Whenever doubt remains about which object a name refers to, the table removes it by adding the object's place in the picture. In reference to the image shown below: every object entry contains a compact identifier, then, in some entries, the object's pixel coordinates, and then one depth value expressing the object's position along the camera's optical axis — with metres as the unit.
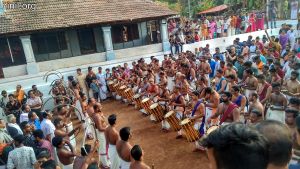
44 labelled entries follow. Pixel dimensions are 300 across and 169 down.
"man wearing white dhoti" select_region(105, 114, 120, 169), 6.48
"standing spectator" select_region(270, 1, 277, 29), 21.66
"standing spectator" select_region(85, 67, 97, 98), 14.98
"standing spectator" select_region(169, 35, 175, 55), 19.52
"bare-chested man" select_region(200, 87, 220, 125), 7.90
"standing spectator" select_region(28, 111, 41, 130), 7.85
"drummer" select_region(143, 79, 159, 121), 11.16
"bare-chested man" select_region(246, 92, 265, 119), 6.66
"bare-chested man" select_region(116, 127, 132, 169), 5.65
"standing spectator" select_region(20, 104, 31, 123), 8.95
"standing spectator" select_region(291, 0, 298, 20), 22.11
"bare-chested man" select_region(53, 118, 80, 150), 6.64
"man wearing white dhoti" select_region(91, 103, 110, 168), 7.67
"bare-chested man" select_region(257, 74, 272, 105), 7.71
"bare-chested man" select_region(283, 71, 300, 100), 7.70
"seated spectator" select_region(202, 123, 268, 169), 1.46
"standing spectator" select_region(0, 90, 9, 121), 11.88
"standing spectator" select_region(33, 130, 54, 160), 6.09
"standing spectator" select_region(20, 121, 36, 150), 6.40
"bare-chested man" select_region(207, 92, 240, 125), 6.70
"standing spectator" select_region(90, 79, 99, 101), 14.73
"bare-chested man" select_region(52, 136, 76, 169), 5.65
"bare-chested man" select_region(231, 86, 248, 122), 7.33
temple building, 16.91
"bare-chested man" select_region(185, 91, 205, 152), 7.95
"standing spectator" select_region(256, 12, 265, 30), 22.38
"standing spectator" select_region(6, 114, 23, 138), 7.40
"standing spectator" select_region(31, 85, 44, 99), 11.73
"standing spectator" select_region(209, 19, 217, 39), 22.45
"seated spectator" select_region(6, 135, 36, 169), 5.52
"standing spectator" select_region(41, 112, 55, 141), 7.23
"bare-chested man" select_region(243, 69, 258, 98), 8.60
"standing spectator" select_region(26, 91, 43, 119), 11.05
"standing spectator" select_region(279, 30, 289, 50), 14.54
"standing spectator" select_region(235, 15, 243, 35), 22.38
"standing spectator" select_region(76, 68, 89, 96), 14.98
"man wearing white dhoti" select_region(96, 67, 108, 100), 15.29
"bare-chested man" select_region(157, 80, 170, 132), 10.00
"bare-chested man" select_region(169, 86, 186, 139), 9.07
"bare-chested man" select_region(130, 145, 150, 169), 4.88
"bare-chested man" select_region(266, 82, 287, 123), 6.92
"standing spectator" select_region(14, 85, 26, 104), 12.20
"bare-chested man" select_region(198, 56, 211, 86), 12.39
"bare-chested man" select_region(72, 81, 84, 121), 10.46
